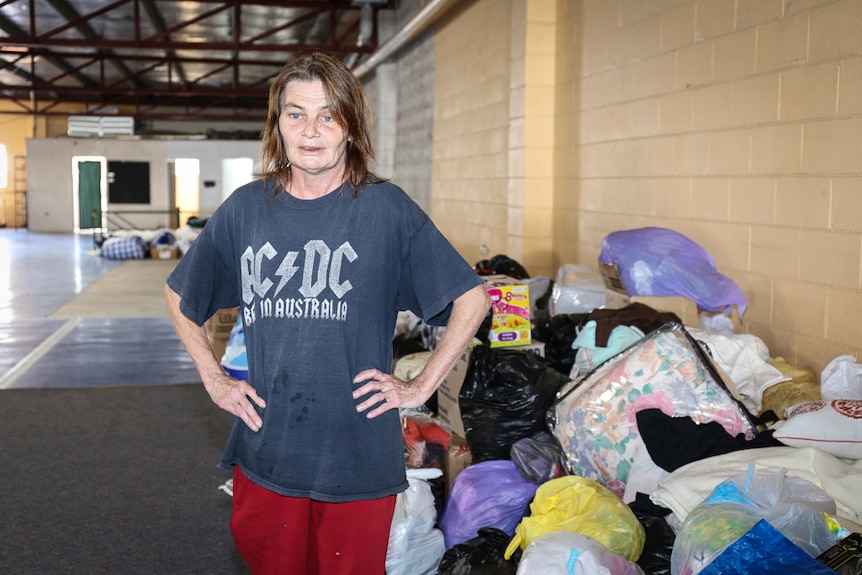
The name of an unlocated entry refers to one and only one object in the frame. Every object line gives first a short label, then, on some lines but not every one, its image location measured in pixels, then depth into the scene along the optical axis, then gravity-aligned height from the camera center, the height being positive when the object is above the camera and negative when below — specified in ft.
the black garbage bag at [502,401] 11.17 -2.48
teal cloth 11.51 -1.74
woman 5.67 -0.78
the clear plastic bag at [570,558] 7.28 -2.93
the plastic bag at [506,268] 17.84 -1.27
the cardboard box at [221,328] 18.71 -2.69
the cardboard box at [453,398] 11.91 -2.67
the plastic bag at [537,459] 10.31 -2.97
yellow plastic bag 8.26 -2.97
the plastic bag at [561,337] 13.29 -2.01
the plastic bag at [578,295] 15.37 -1.54
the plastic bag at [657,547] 8.04 -3.12
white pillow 8.69 -2.16
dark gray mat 10.55 -4.16
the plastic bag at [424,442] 11.38 -3.08
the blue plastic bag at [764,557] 5.81 -2.30
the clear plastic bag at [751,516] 6.72 -2.39
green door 74.54 +0.64
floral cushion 9.70 -2.14
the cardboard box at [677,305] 13.05 -1.43
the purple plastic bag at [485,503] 10.02 -3.39
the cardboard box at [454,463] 11.21 -3.26
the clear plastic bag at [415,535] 9.64 -3.65
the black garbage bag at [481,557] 8.56 -3.45
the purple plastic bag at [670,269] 13.17 -0.92
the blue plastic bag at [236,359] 15.25 -2.74
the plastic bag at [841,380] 10.12 -1.94
